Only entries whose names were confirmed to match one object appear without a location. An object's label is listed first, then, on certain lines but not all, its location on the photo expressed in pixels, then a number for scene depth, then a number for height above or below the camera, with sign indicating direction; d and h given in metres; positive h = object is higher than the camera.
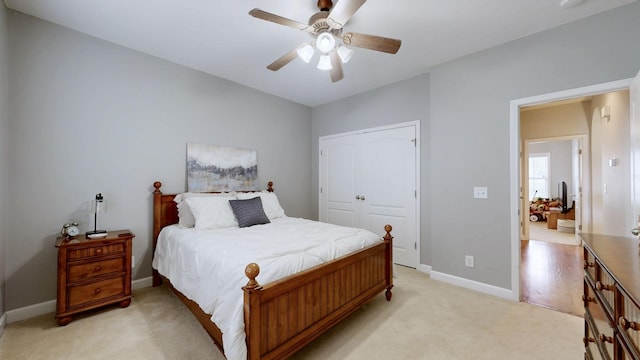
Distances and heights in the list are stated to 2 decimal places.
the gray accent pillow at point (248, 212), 3.02 -0.36
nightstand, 2.15 -0.82
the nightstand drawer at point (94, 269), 2.19 -0.78
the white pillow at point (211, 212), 2.81 -0.34
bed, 1.46 -0.84
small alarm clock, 2.31 -0.44
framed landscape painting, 3.37 +0.21
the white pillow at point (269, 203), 3.46 -0.28
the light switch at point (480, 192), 2.86 -0.09
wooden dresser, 0.85 -0.45
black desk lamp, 2.48 -0.27
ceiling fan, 1.80 +1.18
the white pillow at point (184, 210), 2.88 -0.32
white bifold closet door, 3.69 +0.01
